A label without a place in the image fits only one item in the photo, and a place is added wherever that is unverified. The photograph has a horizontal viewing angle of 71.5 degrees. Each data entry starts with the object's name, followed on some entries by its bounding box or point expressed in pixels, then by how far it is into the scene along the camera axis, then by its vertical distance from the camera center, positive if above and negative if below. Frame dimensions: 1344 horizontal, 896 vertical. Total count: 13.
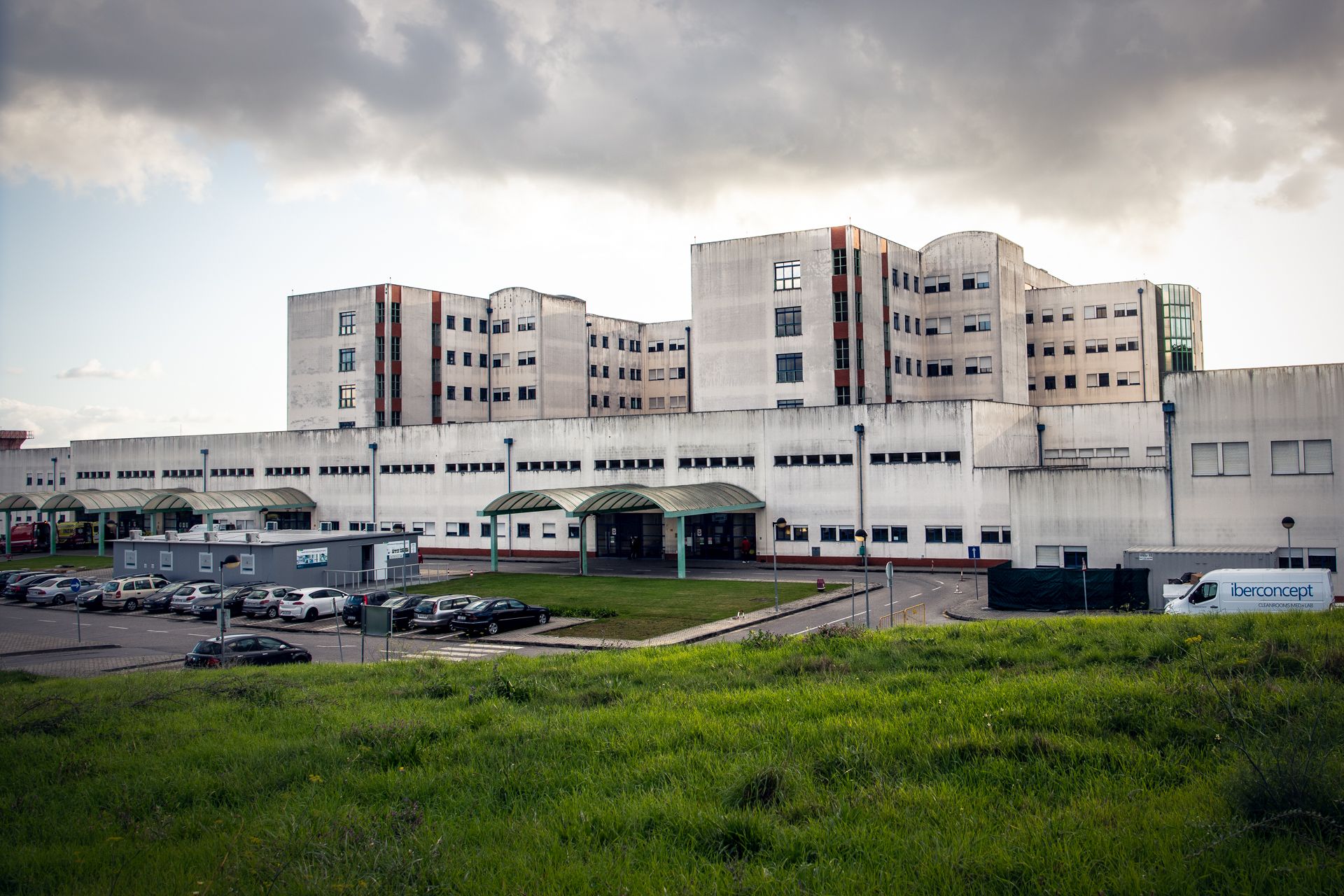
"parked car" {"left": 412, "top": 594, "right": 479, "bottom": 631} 35.88 -3.97
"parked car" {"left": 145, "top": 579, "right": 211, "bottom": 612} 44.09 -4.26
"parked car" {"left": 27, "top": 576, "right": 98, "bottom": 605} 47.47 -4.07
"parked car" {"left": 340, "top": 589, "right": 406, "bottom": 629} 37.94 -3.94
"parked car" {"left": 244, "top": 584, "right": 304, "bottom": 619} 41.28 -4.04
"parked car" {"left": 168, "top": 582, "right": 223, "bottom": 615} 42.69 -3.84
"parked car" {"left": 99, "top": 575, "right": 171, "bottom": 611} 45.25 -3.90
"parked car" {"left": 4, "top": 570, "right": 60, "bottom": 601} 48.47 -3.85
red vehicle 78.94 -2.02
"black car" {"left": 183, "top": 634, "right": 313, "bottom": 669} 26.80 -4.18
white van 28.95 -2.88
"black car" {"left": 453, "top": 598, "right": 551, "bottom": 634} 35.28 -4.17
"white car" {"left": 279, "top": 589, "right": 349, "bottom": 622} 40.31 -4.10
